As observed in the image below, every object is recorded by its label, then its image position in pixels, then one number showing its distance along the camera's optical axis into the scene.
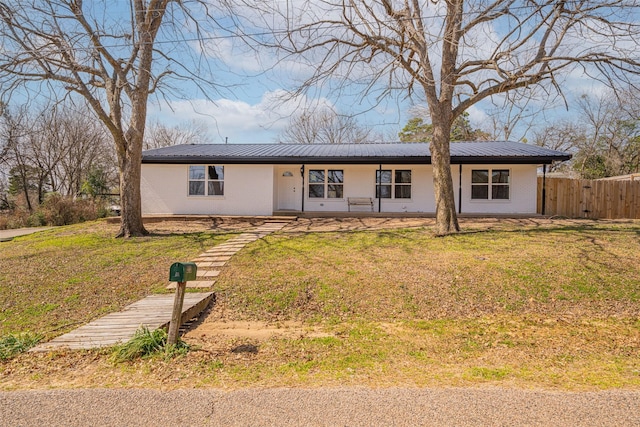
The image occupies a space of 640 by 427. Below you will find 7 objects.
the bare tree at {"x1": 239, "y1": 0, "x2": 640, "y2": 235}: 7.37
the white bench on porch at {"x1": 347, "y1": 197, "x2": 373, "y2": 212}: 15.20
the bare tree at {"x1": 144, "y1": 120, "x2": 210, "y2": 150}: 35.12
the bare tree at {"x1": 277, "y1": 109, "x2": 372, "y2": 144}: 33.22
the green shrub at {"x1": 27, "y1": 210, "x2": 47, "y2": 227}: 15.50
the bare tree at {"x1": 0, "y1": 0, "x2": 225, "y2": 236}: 7.89
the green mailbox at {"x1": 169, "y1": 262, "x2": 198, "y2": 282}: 3.56
